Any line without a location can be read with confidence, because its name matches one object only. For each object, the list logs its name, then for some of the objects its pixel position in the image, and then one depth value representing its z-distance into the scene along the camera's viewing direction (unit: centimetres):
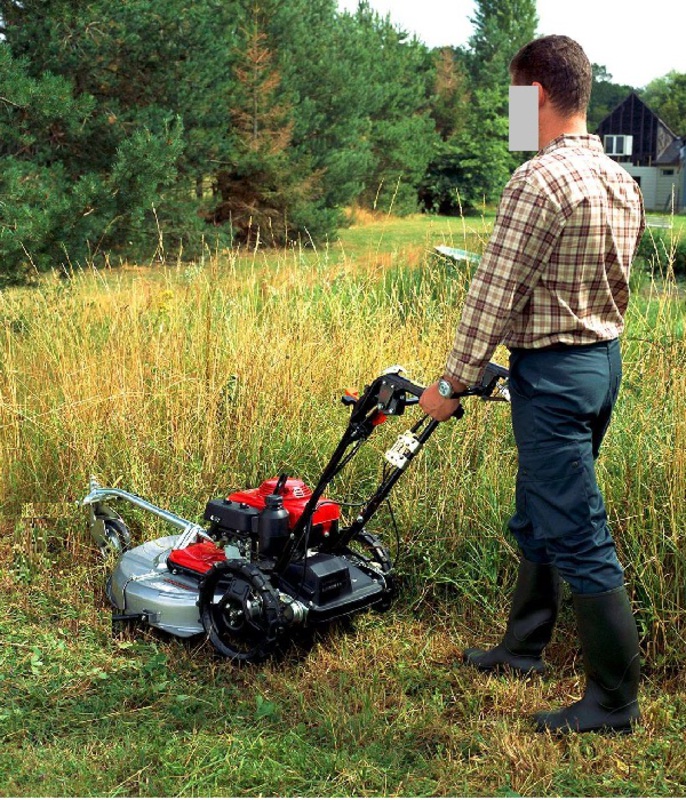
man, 275
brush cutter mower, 329
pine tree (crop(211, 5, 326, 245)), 1689
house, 5097
